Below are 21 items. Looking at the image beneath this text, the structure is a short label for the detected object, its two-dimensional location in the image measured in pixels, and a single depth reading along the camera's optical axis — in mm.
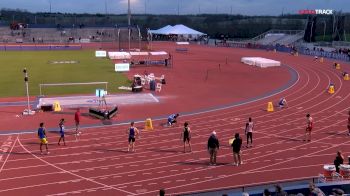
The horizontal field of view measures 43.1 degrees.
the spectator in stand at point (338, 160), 14660
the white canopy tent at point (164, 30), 87325
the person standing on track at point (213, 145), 16641
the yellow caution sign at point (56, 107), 26969
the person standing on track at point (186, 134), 18312
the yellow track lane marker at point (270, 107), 27419
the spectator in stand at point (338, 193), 10088
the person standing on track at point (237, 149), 16578
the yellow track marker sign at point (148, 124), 22828
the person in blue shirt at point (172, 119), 23531
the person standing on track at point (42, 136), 18297
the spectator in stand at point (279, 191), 10297
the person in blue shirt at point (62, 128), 19375
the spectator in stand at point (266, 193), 10273
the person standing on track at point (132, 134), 18375
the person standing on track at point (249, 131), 19314
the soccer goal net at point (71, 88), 33188
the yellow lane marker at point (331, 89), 34541
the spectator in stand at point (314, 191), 10466
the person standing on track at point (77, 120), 21281
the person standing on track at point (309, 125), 20239
